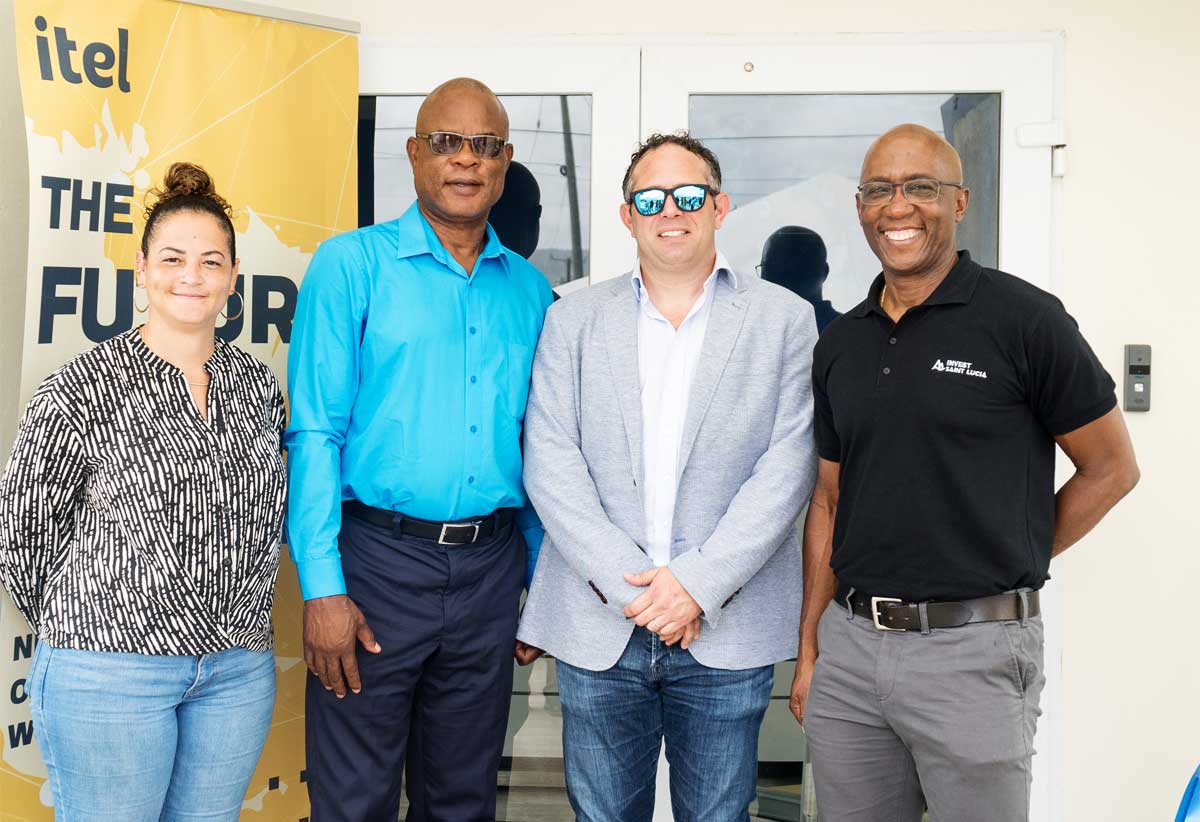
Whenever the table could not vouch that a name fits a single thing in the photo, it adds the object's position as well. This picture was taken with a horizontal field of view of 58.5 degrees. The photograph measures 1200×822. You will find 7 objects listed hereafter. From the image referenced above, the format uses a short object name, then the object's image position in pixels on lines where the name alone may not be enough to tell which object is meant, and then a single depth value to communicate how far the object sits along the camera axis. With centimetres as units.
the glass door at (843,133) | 324
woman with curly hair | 209
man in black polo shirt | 204
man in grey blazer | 232
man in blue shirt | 244
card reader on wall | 319
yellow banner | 263
